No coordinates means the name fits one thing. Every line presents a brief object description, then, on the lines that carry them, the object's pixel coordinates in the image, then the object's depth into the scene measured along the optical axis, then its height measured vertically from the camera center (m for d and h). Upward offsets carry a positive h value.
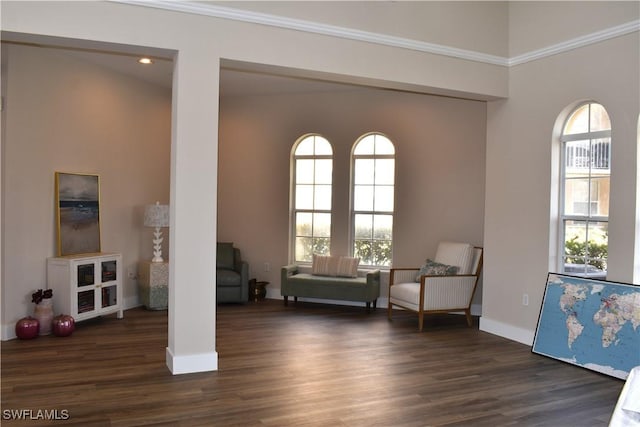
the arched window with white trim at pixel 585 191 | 4.87 +0.17
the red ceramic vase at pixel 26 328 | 5.18 -1.24
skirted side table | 6.69 -1.04
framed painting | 5.80 -0.14
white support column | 4.24 -0.08
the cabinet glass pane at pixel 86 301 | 5.70 -1.08
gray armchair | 7.21 -1.05
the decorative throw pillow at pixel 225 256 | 7.52 -0.74
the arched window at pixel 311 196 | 7.71 +0.12
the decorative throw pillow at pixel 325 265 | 7.30 -0.83
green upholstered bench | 6.97 -1.08
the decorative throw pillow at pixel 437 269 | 6.35 -0.74
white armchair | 6.06 -0.92
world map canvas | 4.38 -1.00
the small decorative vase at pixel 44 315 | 5.38 -1.15
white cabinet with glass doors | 5.59 -0.89
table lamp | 6.68 -0.17
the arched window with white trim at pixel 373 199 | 7.41 +0.09
